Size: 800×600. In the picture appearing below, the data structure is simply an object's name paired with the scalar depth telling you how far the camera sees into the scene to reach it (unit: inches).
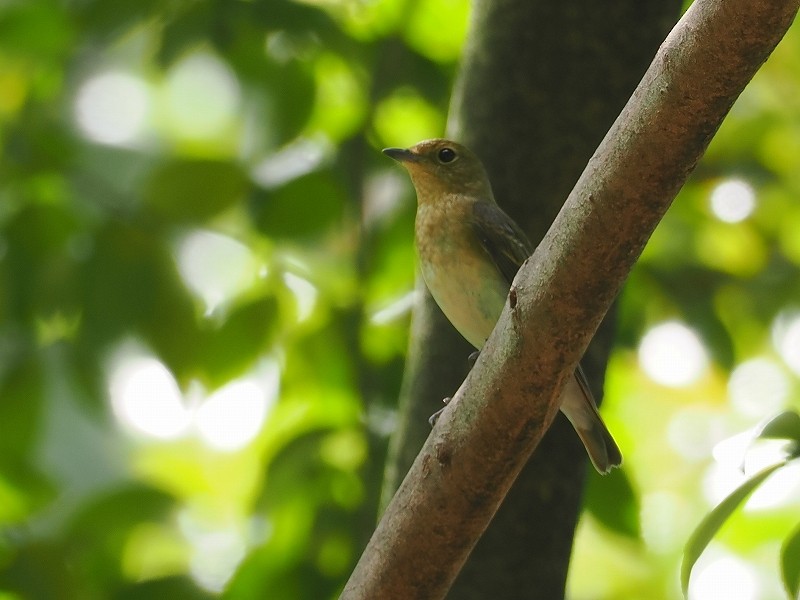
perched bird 237.5
